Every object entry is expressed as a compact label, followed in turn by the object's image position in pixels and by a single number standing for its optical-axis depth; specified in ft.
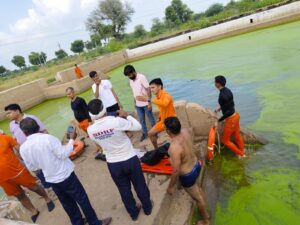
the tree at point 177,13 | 182.70
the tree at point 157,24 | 200.93
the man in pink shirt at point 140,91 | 17.18
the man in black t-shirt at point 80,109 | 17.58
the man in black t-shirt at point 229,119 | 15.49
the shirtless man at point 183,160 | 10.14
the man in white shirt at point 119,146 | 9.64
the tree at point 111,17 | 165.07
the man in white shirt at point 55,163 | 9.71
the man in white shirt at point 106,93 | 17.97
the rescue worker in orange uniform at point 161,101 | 14.46
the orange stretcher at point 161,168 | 14.39
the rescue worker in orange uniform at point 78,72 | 64.29
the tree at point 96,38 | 167.84
